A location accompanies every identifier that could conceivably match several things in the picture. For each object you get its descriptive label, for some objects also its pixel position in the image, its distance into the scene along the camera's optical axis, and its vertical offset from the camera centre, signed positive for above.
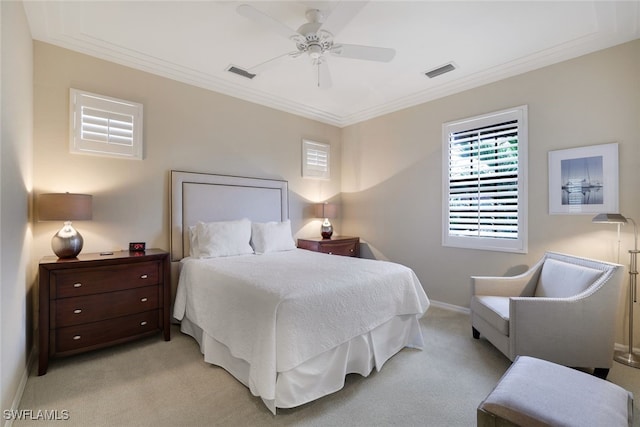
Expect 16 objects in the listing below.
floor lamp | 2.54 -0.60
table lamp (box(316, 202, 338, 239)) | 4.81 +0.01
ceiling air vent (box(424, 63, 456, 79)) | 3.45 +1.70
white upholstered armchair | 2.27 -0.85
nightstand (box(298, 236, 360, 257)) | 4.44 -0.48
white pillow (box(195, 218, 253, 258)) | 3.31 -0.29
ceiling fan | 2.18 +1.44
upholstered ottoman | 1.26 -0.85
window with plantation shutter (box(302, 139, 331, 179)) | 4.94 +0.92
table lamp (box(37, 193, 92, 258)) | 2.52 -0.01
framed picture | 2.83 +0.34
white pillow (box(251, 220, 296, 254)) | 3.76 -0.30
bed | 1.90 -0.68
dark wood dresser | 2.41 -0.78
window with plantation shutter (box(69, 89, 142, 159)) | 2.97 +0.92
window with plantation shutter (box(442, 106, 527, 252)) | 3.42 +0.40
